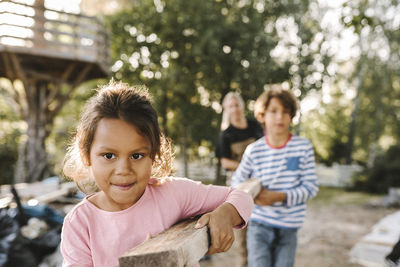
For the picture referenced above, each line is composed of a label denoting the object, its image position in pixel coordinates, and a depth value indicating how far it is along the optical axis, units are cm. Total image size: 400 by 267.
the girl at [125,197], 118
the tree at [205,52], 1292
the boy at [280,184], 240
